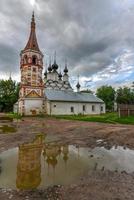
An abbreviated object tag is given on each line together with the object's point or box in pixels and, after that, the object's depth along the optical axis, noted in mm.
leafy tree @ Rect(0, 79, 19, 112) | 38287
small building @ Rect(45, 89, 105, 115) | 23854
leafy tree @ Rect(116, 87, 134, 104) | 41690
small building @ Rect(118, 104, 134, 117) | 16096
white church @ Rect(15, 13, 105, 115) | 23803
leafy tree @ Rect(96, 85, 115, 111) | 41666
